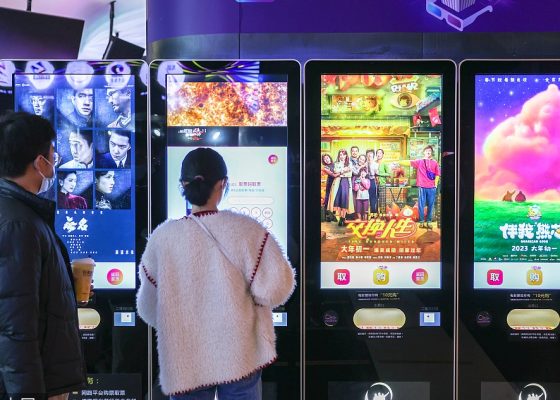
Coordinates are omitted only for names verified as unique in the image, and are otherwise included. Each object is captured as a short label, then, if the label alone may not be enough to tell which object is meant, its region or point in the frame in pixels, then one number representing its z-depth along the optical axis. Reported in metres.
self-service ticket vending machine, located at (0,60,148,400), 3.09
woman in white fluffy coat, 2.39
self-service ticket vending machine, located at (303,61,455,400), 3.05
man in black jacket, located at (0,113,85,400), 1.94
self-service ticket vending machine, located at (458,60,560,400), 3.05
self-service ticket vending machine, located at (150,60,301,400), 3.05
